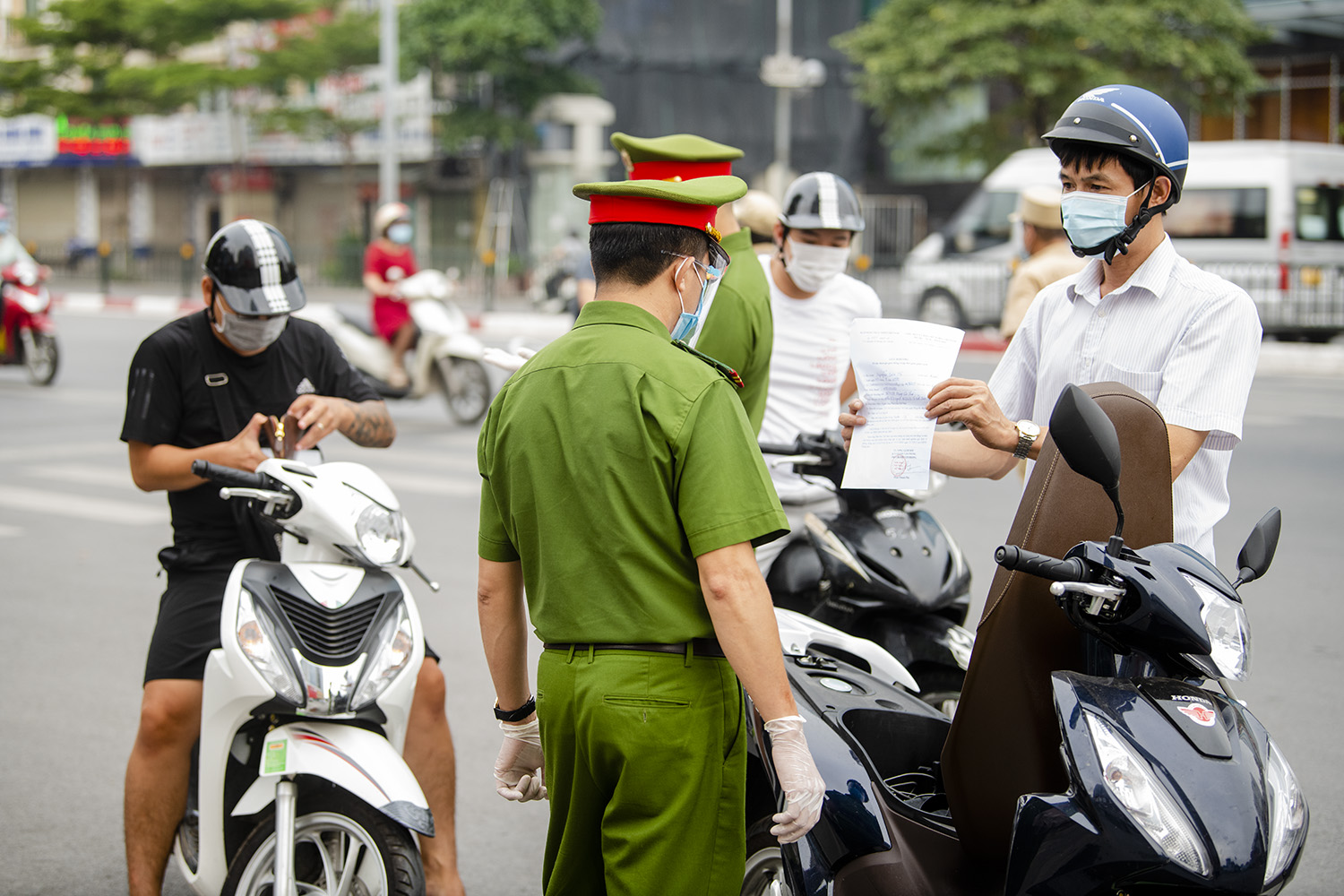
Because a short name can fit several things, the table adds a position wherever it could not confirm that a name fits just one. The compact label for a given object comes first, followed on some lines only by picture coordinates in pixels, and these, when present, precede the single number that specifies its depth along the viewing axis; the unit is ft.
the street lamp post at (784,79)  92.38
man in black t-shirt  10.58
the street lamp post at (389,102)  77.05
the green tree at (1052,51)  77.56
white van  58.59
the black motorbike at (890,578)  12.30
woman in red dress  38.37
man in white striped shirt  8.57
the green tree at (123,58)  101.65
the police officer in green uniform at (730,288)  12.89
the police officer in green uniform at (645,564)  7.20
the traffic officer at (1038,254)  19.90
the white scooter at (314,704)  9.61
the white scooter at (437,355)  37.29
